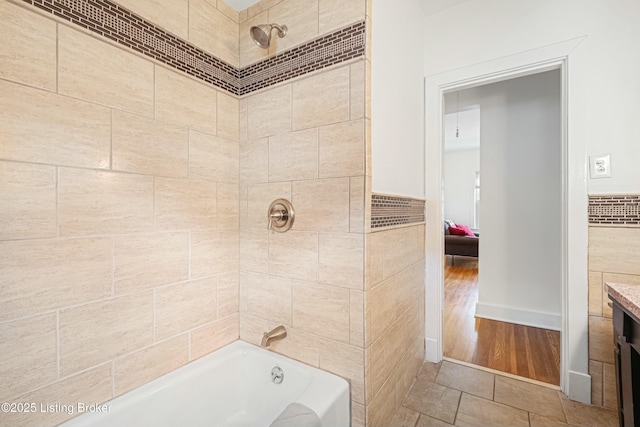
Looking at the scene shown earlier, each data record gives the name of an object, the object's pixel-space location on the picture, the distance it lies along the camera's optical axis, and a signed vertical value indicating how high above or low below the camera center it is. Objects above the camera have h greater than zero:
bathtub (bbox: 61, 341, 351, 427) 1.16 -0.82
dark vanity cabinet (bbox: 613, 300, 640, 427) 0.98 -0.54
